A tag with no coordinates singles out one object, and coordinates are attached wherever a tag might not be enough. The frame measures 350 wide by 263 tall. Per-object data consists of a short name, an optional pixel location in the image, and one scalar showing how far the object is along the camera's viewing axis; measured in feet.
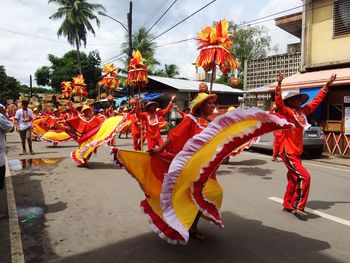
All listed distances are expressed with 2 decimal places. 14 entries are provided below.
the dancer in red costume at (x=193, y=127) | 13.10
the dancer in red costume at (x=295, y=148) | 16.51
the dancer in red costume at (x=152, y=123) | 29.19
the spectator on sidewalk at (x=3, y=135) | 17.10
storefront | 40.52
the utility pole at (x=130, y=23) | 67.95
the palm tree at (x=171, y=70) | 128.16
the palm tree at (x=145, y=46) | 106.93
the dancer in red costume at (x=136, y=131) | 35.40
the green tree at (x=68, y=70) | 156.56
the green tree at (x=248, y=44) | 131.54
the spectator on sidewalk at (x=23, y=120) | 38.11
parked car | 37.68
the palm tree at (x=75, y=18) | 124.16
